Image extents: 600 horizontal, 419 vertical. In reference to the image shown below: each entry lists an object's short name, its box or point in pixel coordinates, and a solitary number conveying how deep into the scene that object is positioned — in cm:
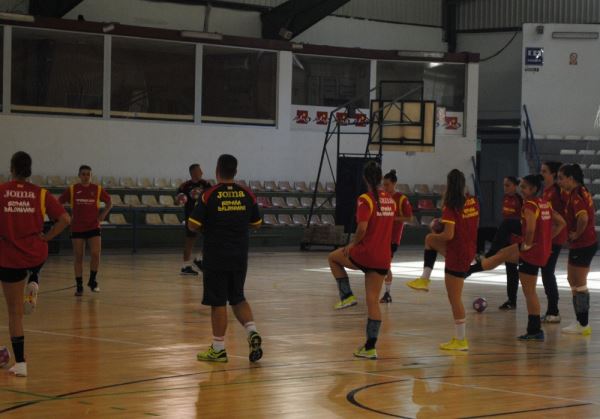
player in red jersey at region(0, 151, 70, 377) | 902
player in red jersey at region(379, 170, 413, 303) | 1452
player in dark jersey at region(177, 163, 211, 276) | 1934
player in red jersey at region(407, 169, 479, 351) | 1090
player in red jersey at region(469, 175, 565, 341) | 1177
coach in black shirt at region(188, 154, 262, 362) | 985
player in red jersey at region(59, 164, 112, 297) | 1600
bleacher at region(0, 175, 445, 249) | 2764
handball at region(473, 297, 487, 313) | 1484
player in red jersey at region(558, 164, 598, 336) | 1272
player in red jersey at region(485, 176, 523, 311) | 1488
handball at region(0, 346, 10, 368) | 940
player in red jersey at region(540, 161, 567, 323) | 1307
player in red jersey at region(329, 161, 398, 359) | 1038
